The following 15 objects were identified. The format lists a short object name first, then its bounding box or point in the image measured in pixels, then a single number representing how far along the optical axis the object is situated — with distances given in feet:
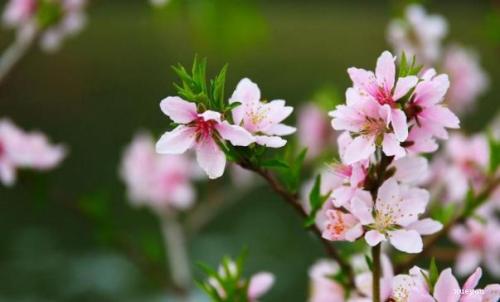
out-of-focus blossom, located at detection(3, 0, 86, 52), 4.56
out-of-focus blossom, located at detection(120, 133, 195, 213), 5.58
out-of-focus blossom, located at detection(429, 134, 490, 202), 4.10
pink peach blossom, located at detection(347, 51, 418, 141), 3.32
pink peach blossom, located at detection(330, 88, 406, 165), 3.32
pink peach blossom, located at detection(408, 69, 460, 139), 3.33
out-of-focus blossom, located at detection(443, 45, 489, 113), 5.58
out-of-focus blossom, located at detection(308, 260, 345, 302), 3.70
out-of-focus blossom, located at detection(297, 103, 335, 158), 5.98
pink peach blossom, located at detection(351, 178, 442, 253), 3.34
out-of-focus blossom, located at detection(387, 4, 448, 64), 4.51
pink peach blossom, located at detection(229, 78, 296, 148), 3.38
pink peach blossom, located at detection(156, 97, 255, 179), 3.33
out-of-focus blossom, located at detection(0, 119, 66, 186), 4.06
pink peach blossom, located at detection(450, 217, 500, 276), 4.06
